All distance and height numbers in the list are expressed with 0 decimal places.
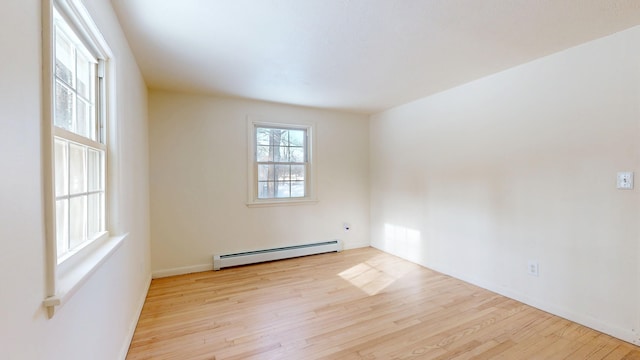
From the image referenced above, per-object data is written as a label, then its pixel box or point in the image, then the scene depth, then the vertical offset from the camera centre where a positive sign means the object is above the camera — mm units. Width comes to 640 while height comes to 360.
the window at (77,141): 1240 +200
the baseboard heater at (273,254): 3709 -1038
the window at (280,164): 4012 +235
